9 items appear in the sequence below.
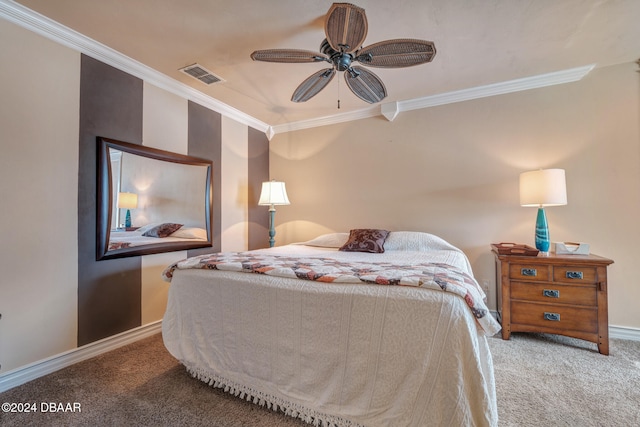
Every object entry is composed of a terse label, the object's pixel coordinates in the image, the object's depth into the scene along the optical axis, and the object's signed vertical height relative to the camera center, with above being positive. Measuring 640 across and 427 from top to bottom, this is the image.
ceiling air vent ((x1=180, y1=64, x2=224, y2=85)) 2.36 +1.32
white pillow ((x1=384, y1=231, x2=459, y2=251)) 2.55 -0.26
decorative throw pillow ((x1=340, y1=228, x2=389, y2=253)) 2.59 -0.26
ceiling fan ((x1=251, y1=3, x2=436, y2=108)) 1.42 +1.01
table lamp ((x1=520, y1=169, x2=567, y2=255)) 2.20 +0.19
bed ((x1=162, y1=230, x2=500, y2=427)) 1.05 -0.58
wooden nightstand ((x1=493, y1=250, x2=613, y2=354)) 2.03 -0.65
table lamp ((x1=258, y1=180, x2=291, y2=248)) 3.29 +0.27
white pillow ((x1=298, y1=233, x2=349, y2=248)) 3.03 -0.29
